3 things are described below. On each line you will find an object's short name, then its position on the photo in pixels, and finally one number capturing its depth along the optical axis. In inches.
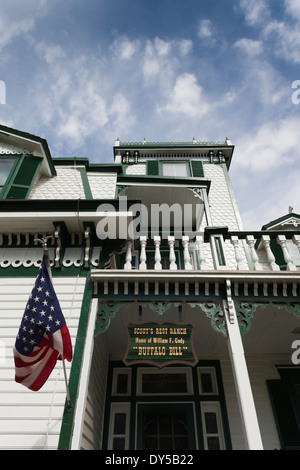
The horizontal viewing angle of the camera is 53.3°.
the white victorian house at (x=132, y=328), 224.2
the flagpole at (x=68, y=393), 200.5
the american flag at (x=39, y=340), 192.7
